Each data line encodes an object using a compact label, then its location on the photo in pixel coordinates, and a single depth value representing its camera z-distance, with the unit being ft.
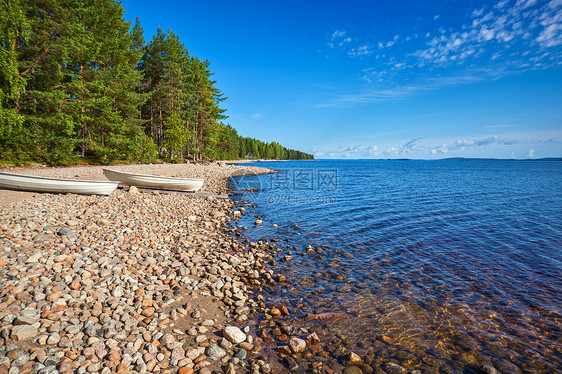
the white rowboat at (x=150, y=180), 53.01
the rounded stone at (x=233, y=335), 13.82
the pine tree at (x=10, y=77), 64.28
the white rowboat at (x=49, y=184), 36.96
